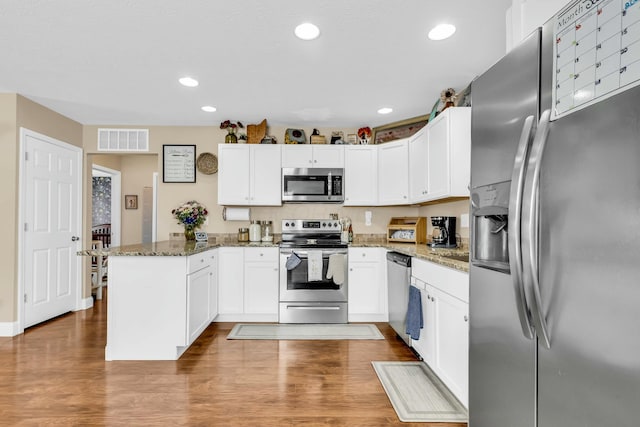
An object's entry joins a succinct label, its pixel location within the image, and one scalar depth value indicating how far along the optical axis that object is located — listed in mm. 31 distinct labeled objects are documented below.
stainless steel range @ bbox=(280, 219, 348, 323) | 3494
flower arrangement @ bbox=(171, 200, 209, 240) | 3938
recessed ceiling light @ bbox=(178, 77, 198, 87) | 2891
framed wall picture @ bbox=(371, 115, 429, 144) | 3861
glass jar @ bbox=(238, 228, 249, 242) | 4121
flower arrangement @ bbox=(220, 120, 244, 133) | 4035
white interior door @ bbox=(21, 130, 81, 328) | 3422
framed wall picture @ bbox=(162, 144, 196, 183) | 4262
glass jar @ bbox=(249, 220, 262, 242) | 4047
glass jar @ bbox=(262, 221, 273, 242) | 4016
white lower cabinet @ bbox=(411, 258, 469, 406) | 1844
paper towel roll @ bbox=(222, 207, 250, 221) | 4207
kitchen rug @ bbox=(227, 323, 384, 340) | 3119
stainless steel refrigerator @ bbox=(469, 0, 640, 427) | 710
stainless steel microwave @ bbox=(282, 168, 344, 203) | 3920
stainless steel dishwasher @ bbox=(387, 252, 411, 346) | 2812
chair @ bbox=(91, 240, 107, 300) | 4598
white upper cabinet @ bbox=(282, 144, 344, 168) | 3947
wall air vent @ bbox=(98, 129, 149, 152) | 4238
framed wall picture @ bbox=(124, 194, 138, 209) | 6391
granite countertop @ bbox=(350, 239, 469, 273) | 1934
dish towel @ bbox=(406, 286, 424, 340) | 2455
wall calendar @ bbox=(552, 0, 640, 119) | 713
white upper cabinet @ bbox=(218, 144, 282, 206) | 3916
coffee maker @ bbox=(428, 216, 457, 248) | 3078
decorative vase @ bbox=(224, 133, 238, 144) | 4011
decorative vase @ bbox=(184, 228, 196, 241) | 4055
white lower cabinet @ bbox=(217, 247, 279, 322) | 3580
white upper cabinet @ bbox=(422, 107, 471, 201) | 2668
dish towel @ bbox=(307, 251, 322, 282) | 3459
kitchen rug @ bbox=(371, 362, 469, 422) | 1896
